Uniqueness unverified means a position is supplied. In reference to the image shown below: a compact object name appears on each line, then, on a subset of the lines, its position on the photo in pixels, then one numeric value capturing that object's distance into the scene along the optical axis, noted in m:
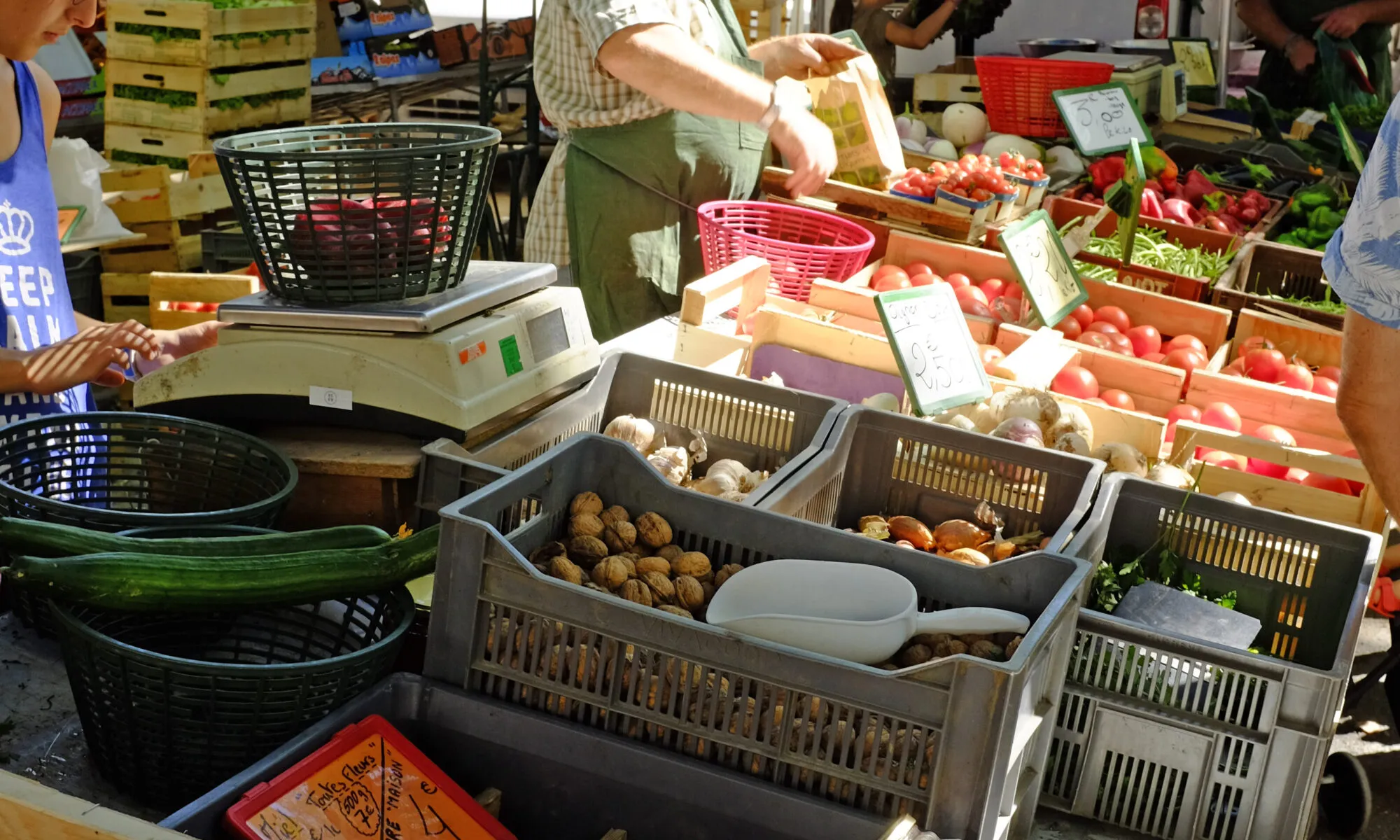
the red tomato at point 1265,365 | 3.52
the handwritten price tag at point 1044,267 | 3.31
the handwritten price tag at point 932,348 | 2.58
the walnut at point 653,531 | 1.89
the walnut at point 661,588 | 1.73
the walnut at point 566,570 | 1.70
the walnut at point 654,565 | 1.79
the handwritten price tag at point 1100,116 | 5.16
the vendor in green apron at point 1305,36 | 7.26
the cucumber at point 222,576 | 1.55
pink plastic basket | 3.66
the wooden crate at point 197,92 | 6.29
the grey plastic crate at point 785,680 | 1.47
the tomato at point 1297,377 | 3.39
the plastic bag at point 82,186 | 5.02
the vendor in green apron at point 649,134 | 3.49
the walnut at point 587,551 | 1.82
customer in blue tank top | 2.19
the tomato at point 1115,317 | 3.84
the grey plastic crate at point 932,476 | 2.35
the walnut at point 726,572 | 1.81
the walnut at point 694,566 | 1.79
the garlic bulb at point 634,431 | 2.50
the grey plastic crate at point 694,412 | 2.51
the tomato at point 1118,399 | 3.09
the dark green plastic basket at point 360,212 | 2.10
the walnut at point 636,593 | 1.70
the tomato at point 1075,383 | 3.10
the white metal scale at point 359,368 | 2.25
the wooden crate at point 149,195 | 5.70
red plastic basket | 6.09
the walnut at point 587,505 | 1.91
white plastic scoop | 1.56
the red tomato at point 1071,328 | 3.71
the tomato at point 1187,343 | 3.67
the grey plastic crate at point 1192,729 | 1.82
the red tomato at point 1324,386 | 3.34
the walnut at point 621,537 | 1.87
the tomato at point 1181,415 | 3.01
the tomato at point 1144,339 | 3.74
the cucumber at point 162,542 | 1.65
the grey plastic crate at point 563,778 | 1.54
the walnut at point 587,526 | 1.87
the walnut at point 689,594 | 1.73
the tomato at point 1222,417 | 2.96
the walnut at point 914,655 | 1.63
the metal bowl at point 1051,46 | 7.75
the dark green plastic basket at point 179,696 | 1.55
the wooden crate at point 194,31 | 6.13
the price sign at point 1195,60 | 7.37
